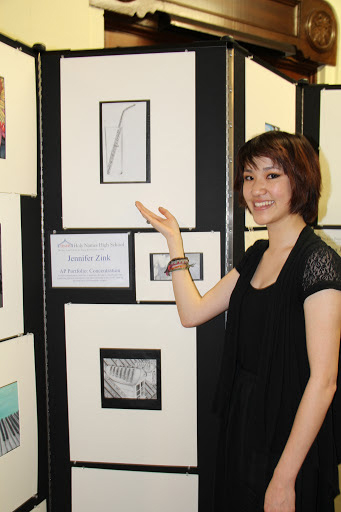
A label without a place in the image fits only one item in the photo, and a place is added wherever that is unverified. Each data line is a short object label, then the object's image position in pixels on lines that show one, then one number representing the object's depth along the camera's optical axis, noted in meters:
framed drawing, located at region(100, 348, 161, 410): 1.48
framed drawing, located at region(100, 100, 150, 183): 1.42
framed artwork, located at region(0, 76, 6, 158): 1.32
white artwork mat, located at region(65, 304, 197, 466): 1.47
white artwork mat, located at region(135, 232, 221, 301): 1.43
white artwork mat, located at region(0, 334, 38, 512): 1.38
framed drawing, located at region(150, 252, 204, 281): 1.44
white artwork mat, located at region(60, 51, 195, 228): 1.41
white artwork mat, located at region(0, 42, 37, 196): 1.34
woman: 0.93
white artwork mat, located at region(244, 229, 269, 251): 1.52
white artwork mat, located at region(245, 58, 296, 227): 1.50
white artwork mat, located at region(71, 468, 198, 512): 1.49
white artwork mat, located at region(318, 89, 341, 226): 1.88
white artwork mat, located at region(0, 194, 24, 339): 1.35
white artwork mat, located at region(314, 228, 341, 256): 1.95
